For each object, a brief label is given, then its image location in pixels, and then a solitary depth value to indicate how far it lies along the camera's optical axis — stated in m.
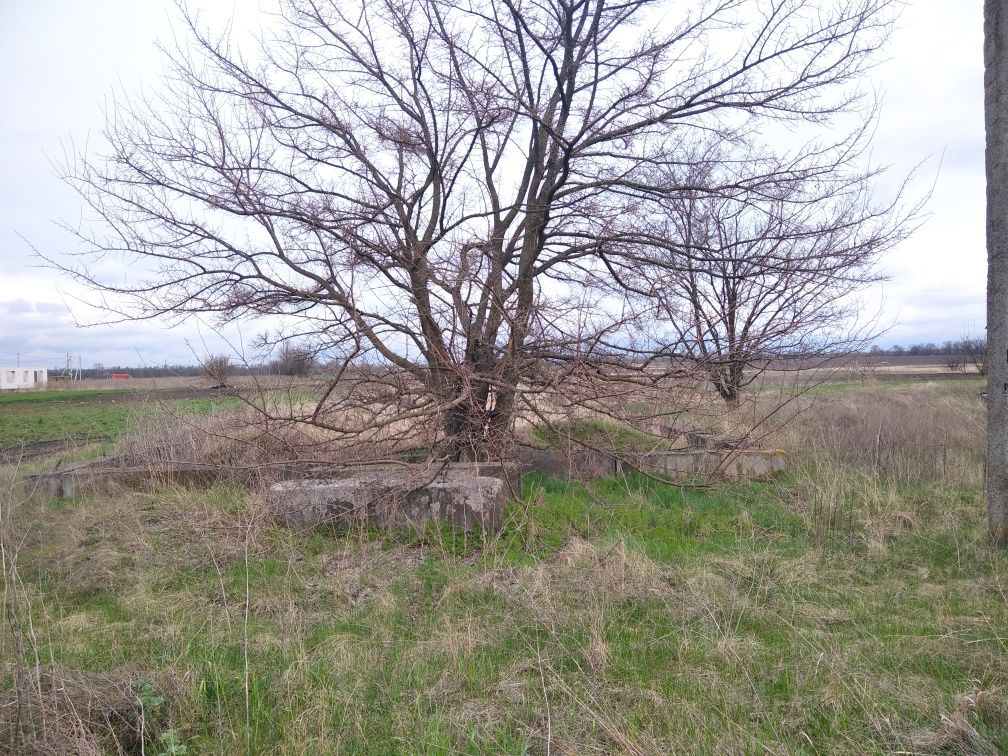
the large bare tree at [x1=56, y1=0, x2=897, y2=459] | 7.15
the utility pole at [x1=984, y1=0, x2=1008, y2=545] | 5.79
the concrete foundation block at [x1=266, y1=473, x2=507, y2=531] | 6.31
